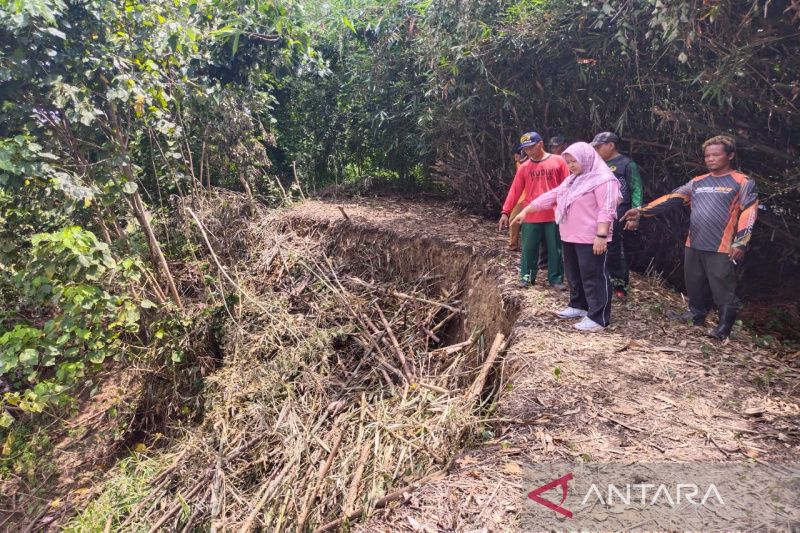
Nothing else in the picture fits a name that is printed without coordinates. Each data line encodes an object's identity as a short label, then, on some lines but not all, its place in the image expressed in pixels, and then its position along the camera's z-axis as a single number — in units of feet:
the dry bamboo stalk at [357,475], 9.85
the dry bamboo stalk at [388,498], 8.70
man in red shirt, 15.34
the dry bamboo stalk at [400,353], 14.17
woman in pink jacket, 12.37
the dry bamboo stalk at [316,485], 10.43
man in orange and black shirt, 12.09
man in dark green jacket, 15.06
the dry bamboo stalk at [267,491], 11.12
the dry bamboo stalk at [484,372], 11.83
